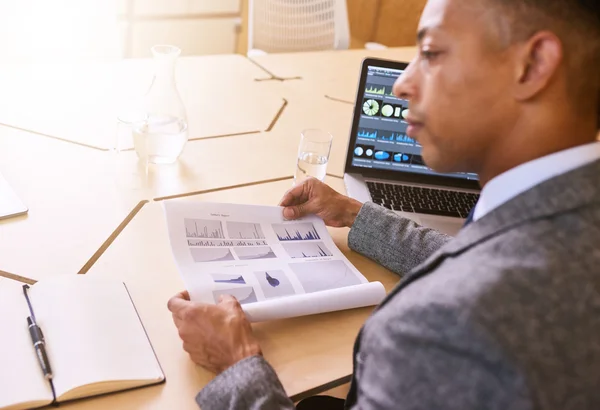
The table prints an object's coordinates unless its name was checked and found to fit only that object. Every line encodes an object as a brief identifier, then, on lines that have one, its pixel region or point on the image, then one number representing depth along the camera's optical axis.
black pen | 0.82
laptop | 1.42
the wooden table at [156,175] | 0.97
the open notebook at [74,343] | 0.80
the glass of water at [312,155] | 1.46
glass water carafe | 1.38
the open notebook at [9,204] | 1.17
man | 0.59
